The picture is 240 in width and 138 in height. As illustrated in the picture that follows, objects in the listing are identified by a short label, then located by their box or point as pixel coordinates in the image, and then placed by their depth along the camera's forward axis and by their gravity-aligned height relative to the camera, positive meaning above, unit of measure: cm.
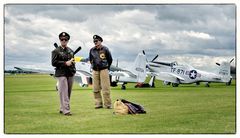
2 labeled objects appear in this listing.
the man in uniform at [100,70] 893 -1
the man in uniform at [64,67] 826 +4
